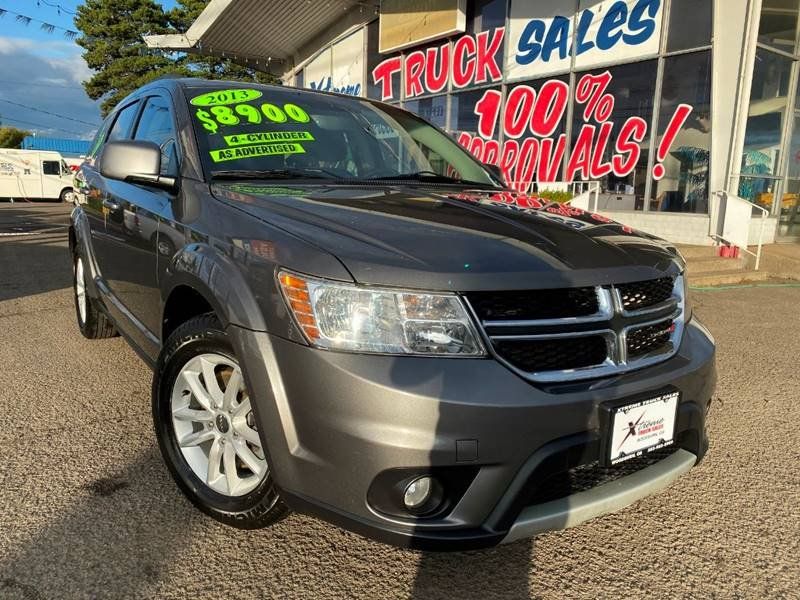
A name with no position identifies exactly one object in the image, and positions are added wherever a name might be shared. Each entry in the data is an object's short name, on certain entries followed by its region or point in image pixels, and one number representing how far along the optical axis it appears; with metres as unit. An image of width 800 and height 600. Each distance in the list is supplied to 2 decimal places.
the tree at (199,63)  30.81
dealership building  9.62
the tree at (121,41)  33.97
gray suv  1.64
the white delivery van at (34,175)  24.72
